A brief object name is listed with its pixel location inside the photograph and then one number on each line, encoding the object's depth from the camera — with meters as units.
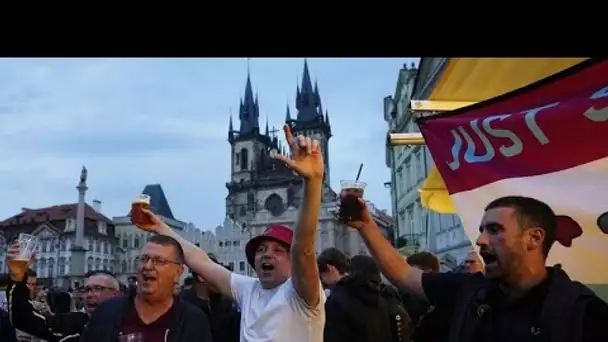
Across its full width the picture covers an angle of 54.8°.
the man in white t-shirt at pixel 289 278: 2.84
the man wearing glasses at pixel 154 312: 3.16
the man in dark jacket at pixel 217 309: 5.00
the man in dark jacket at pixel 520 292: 2.11
